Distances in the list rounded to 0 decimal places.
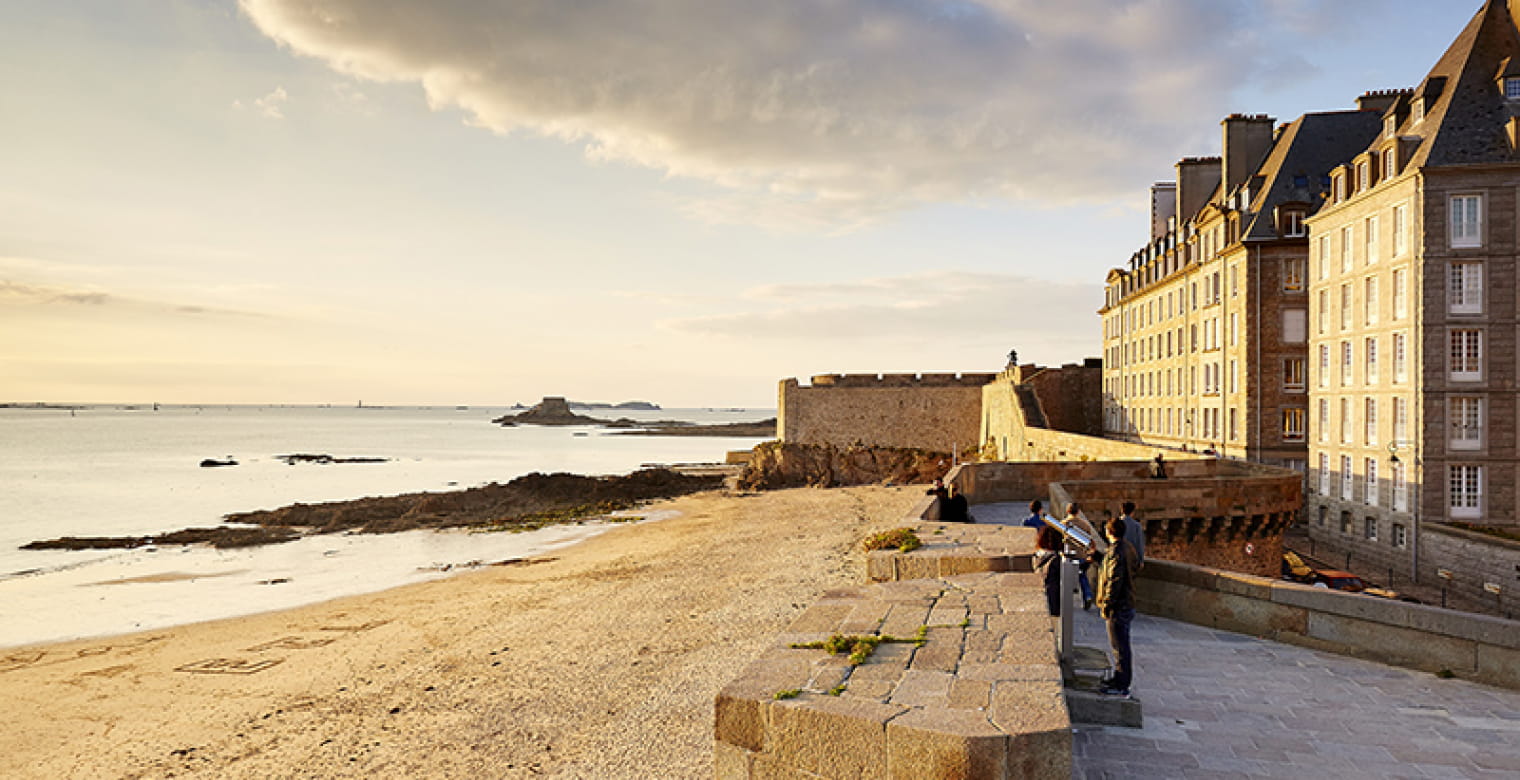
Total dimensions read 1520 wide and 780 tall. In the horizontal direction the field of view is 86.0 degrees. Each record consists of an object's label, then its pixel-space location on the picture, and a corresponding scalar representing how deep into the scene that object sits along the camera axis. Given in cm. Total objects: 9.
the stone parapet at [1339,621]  711
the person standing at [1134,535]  815
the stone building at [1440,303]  2472
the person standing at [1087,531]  752
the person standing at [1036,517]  1014
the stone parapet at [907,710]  418
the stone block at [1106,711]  624
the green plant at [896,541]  991
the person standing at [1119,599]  656
